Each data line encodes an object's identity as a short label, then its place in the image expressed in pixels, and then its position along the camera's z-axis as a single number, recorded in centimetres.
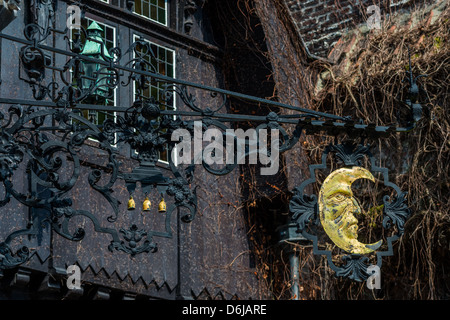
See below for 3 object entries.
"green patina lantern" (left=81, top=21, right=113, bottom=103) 966
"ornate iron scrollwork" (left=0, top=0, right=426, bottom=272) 715
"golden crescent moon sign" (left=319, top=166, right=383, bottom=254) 760
